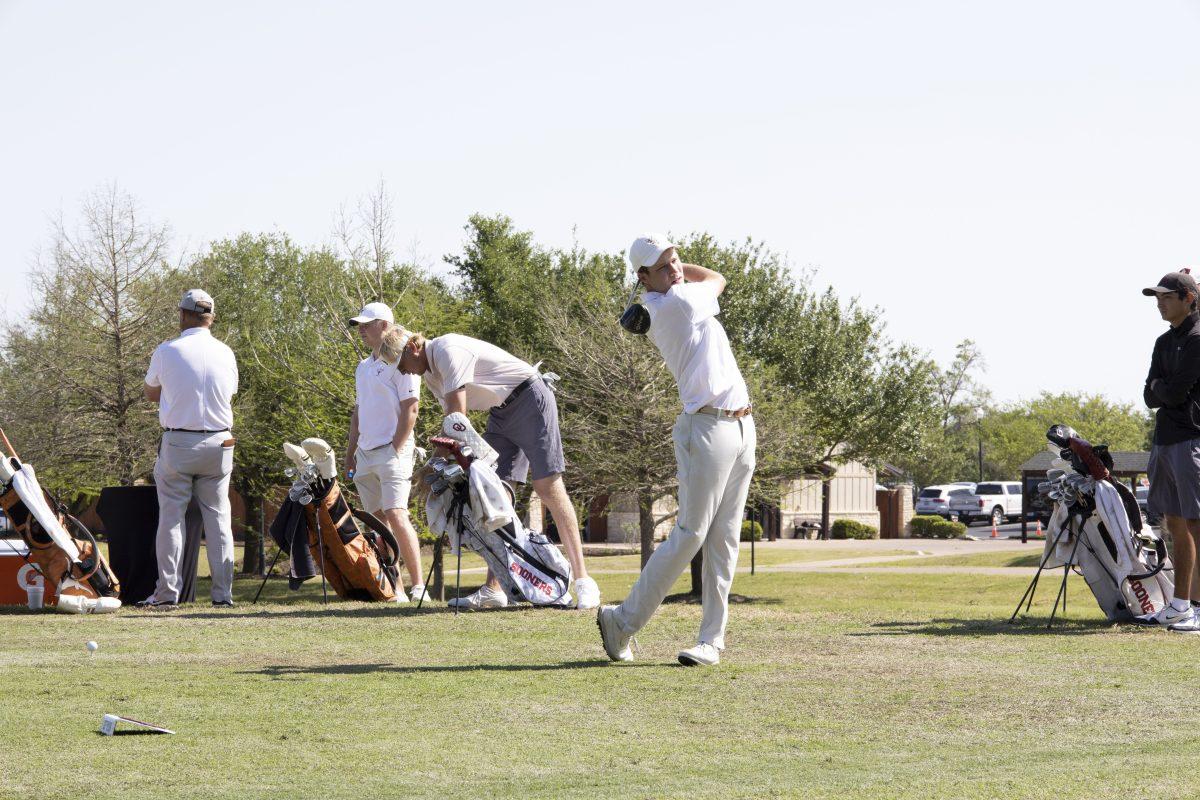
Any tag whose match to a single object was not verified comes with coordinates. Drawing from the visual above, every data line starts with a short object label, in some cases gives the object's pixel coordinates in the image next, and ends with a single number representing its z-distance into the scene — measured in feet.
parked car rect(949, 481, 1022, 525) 487.20
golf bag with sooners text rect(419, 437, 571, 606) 55.52
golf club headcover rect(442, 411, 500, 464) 55.67
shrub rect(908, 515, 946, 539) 429.79
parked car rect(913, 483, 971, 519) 492.95
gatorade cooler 66.28
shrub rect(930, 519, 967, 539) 422.00
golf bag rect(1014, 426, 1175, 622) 55.52
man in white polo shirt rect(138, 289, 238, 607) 64.95
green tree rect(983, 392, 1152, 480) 607.78
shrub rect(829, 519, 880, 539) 421.59
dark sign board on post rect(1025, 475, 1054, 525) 366.84
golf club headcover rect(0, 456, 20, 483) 61.77
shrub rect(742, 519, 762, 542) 361.75
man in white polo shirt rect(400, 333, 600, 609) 56.90
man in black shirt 52.95
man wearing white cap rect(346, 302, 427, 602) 63.77
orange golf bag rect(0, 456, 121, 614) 62.08
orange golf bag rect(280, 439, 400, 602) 64.85
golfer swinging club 42.04
